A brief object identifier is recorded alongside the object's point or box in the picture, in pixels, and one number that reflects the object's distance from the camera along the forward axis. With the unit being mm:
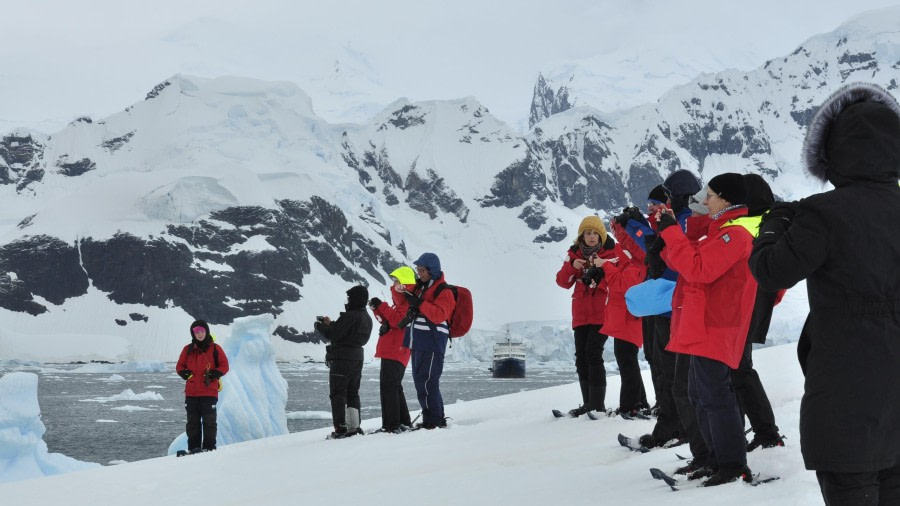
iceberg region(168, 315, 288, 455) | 23219
